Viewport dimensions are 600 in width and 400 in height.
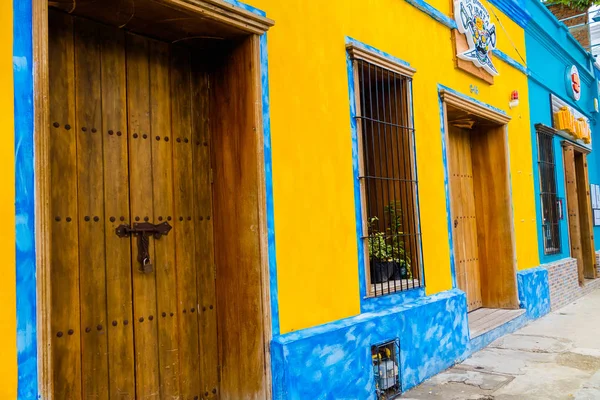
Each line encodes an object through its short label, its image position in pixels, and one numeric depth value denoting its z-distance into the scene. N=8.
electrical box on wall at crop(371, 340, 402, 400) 3.95
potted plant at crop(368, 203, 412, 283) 4.38
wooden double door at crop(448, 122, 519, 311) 6.61
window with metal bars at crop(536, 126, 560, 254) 8.00
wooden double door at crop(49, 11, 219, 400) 2.64
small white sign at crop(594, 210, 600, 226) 10.73
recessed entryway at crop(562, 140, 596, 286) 9.30
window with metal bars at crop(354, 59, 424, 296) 4.61
